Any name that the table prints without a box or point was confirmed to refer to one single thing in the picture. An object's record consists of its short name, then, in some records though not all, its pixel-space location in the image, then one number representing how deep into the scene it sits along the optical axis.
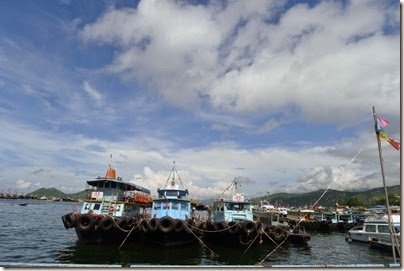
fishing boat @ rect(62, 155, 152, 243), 24.41
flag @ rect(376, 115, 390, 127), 13.13
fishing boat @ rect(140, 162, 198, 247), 23.55
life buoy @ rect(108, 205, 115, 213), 27.50
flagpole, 11.02
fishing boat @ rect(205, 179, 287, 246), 25.59
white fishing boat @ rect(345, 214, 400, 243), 31.00
